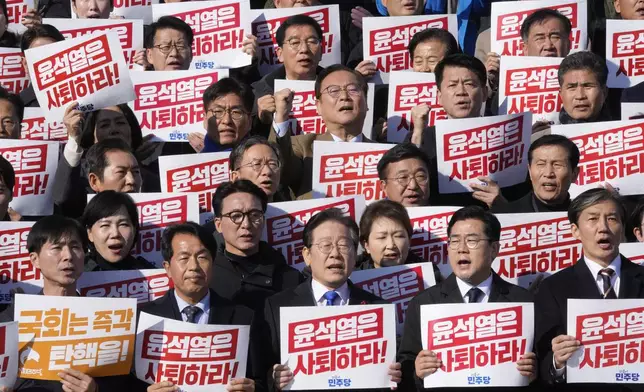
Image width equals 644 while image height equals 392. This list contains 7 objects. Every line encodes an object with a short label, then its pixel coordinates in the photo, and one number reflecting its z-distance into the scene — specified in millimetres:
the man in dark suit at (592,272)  18703
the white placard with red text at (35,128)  24266
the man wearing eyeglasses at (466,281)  18453
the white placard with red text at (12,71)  25516
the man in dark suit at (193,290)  18406
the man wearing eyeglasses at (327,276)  18812
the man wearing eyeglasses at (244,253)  19922
